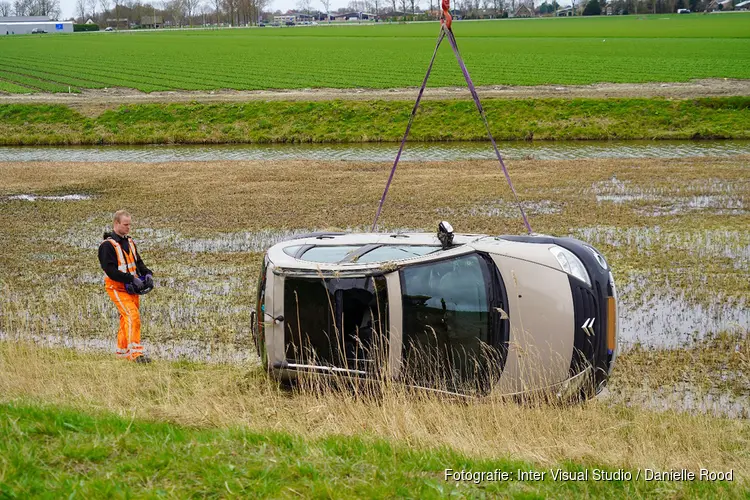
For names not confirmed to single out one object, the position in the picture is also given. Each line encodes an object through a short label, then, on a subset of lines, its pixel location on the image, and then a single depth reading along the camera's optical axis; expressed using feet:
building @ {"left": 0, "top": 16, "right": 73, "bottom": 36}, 614.75
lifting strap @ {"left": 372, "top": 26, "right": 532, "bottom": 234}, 30.28
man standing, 30.73
